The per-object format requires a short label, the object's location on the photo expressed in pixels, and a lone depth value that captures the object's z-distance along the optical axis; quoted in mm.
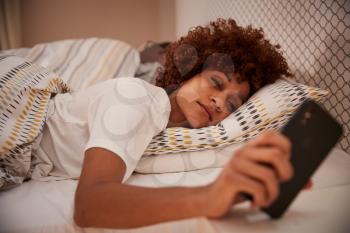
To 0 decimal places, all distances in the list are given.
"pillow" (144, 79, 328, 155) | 874
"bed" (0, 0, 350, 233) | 594
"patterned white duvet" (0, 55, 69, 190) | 824
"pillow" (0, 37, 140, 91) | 1674
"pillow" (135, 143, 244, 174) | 868
